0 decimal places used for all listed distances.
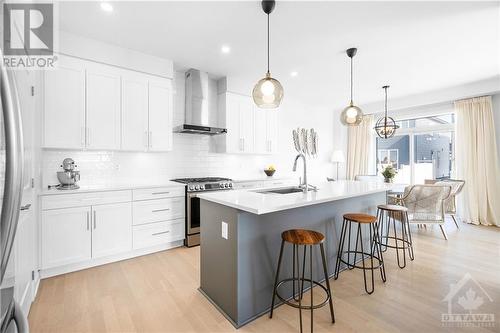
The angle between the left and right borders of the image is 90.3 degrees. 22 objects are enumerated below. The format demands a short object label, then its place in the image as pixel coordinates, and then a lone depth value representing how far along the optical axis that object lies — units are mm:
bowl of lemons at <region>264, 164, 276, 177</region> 5262
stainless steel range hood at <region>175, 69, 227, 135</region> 4109
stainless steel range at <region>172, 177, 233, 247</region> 3572
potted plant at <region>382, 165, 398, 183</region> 4562
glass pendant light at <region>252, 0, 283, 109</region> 2295
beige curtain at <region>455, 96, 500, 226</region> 4613
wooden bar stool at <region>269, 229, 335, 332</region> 1848
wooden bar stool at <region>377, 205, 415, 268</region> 2924
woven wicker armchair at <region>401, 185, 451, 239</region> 3834
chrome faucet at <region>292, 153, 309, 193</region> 2603
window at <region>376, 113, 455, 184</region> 5480
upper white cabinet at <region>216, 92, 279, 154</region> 4492
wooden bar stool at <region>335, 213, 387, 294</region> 2430
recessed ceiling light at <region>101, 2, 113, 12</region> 2376
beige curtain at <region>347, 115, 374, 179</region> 6445
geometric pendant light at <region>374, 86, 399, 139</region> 4616
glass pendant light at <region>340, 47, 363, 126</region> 3223
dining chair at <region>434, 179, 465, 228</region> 4348
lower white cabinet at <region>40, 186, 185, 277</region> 2611
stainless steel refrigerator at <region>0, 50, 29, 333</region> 664
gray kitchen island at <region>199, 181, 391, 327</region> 1898
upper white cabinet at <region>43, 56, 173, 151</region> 2852
